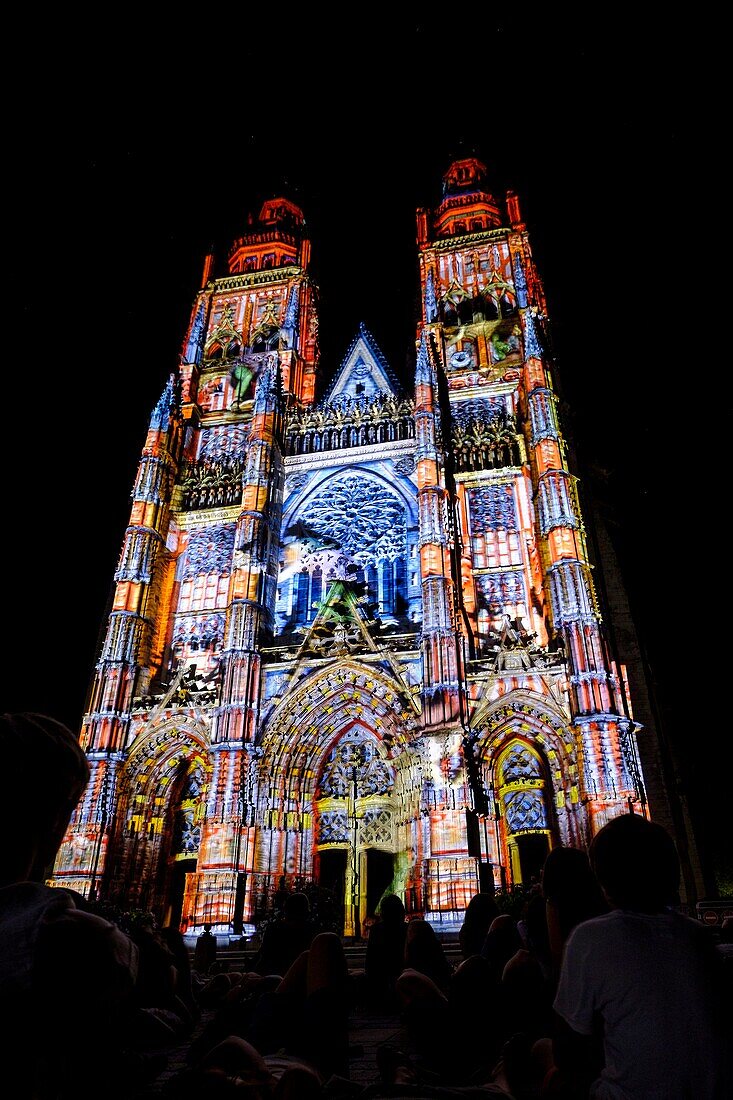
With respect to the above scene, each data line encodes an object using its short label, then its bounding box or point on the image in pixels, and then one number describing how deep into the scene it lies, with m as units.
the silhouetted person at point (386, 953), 6.14
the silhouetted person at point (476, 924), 5.71
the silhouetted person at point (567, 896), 2.85
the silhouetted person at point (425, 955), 4.73
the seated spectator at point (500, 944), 4.78
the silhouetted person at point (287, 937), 5.08
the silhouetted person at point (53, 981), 1.28
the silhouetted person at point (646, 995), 1.77
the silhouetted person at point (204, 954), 11.89
